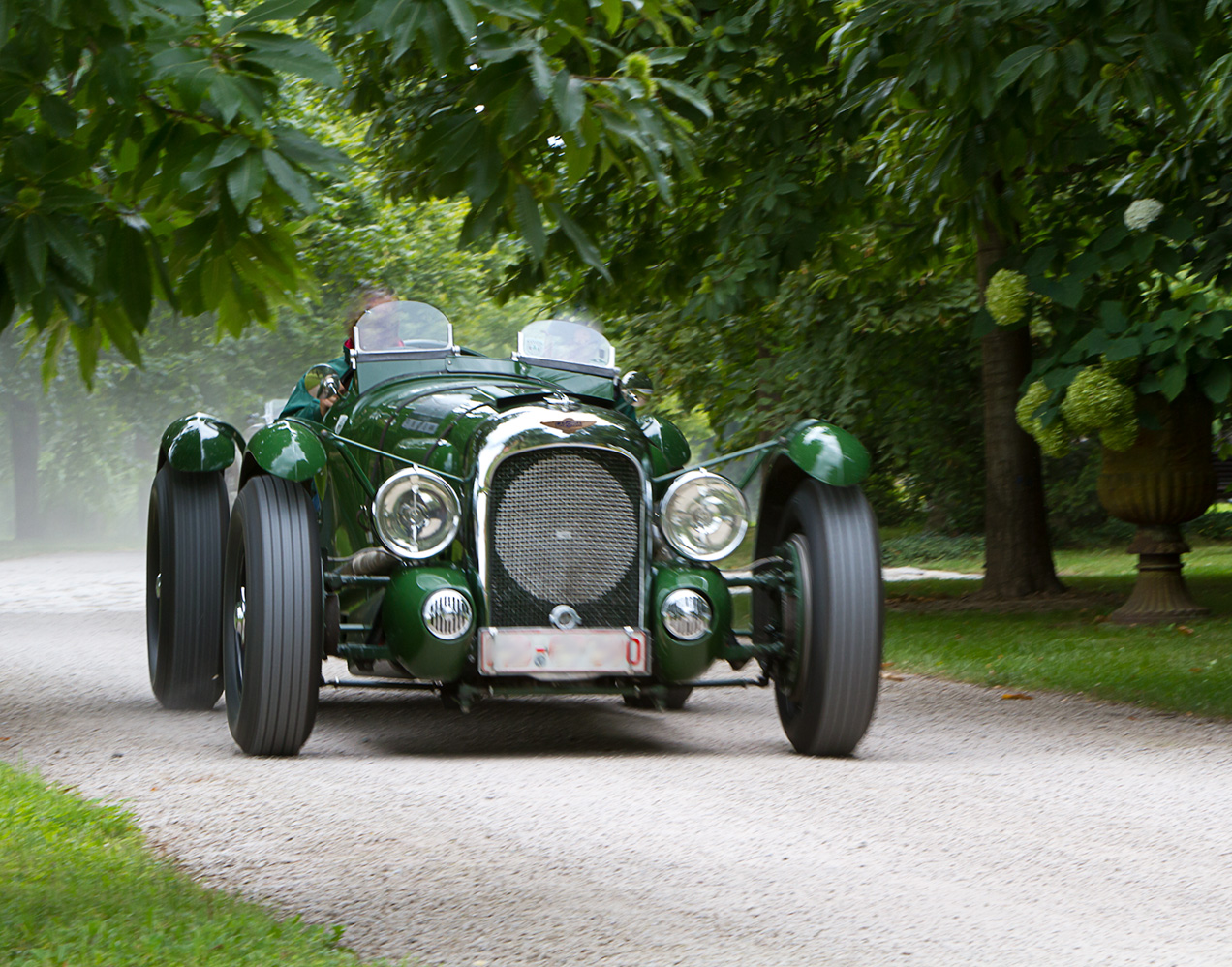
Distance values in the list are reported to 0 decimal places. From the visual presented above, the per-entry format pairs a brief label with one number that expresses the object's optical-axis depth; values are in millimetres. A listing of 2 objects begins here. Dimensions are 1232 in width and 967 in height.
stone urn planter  21000
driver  14664
